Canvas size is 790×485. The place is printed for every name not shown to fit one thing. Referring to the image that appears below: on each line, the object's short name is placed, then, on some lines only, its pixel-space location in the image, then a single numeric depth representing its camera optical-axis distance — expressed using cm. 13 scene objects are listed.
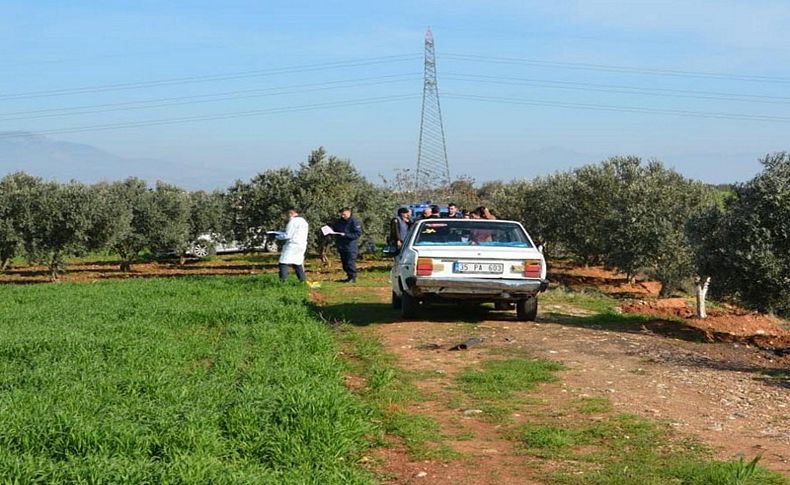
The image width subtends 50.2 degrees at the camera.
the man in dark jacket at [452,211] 1710
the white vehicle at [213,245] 3373
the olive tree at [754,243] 1119
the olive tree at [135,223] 3416
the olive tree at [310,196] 3092
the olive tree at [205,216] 4034
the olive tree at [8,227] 2798
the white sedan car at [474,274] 1144
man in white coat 1762
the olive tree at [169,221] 3547
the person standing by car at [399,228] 1762
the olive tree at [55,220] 2816
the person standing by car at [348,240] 1919
